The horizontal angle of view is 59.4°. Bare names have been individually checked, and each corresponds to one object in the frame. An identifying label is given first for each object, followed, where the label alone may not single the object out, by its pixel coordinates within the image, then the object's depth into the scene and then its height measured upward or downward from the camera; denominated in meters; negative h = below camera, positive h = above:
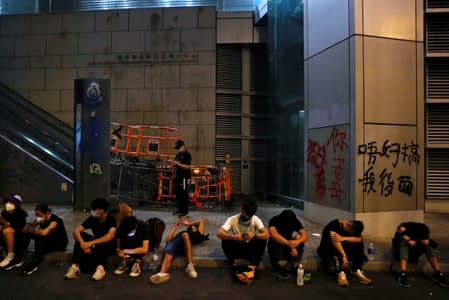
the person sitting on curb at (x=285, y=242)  5.59 -1.27
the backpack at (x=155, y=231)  6.21 -1.26
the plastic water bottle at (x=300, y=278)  5.36 -1.70
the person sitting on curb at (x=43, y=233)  5.90 -1.23
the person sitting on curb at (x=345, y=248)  5.49 -1.34
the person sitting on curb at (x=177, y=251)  5.40 -1.45
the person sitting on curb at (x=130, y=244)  5.71 -1.34
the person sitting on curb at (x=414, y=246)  5.52 -1.32
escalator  10.63 +0.33
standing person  8.95 -0.52
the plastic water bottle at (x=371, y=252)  6.16 -1.54
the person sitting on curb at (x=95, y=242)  5.61 -1.28
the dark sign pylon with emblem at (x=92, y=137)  9.56 +0.38
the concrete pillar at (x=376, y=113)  7.46 +0.81
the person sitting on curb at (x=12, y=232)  5.90 -1.21
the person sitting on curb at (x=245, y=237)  5.60 -1.20
